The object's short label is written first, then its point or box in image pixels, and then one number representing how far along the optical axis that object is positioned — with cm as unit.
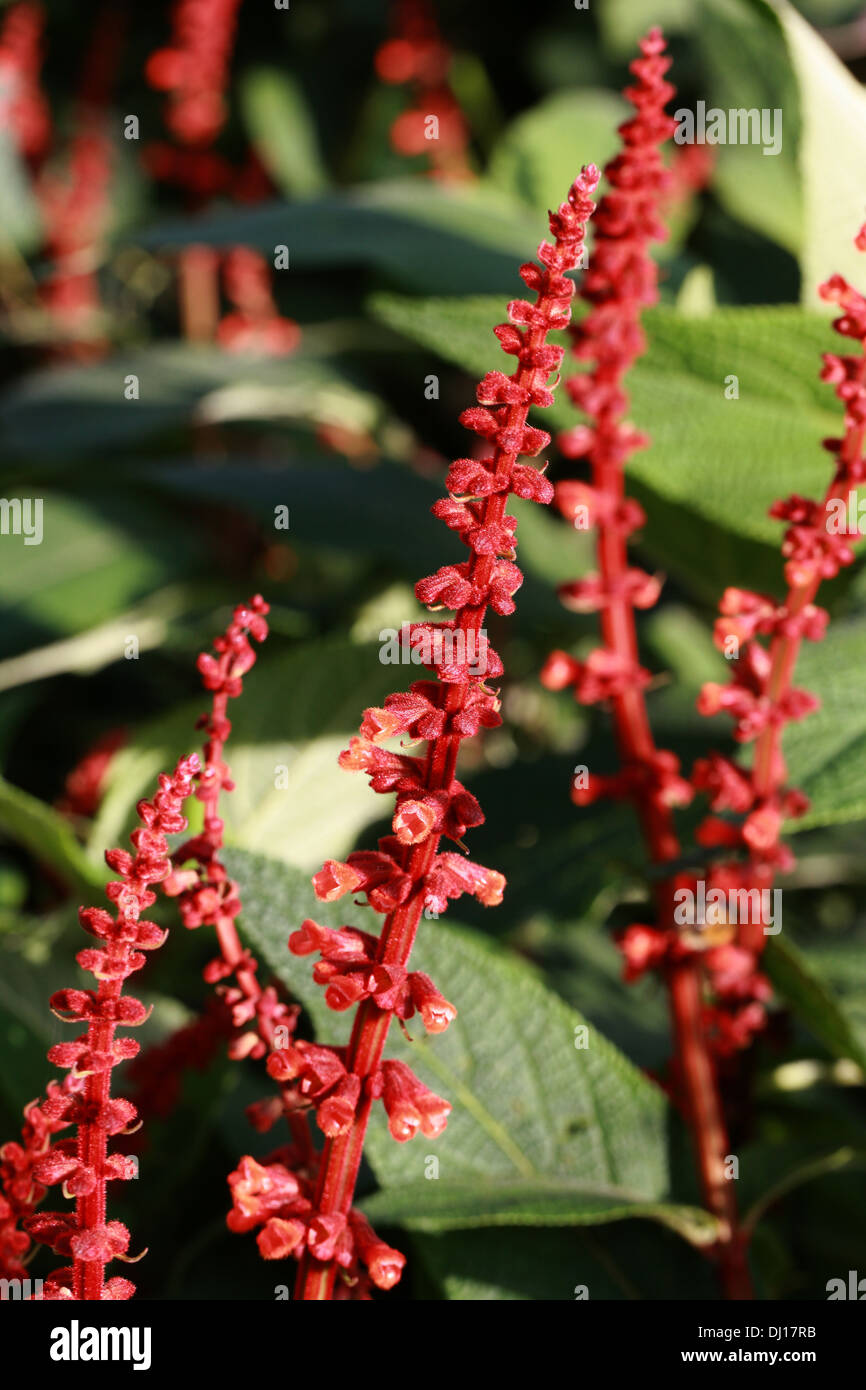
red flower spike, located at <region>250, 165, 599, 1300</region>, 42
